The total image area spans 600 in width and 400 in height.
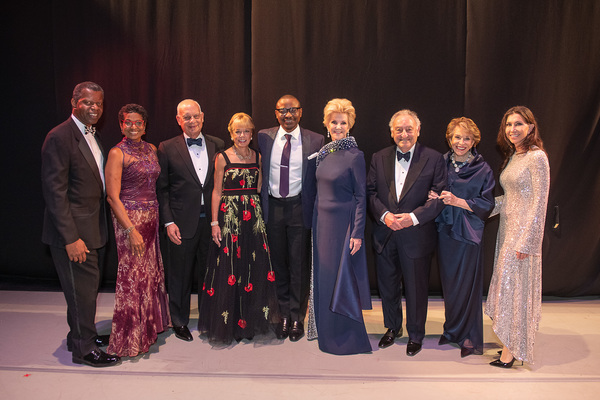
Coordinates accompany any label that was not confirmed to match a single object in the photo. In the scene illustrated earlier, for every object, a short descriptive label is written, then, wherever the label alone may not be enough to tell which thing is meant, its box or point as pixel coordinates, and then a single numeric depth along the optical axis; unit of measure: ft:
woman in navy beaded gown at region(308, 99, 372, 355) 10.75
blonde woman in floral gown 11.30
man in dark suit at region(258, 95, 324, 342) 11.66
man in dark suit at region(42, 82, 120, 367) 9.65
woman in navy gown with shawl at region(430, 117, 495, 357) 10.66
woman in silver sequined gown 9.80
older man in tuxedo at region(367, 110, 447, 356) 10.81
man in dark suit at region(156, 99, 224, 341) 11.58
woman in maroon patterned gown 10.47
